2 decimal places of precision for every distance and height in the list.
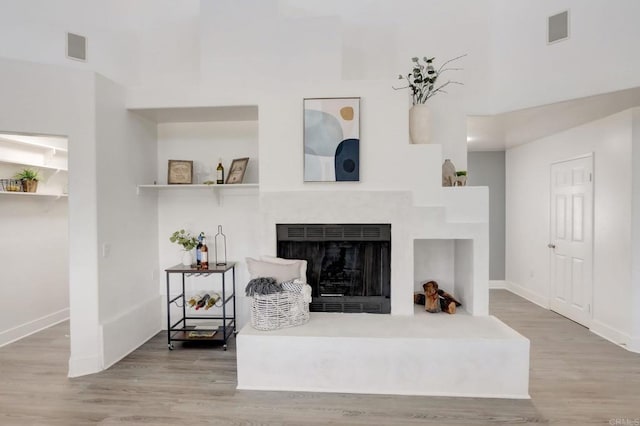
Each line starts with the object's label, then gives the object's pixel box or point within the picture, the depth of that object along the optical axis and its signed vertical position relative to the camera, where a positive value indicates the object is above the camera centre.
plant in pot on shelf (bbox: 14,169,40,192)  3.66 +0.32
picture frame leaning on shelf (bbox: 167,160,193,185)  3.68 +0.39
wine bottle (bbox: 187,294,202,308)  3.56 -0.95
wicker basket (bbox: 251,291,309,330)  2.75 -0.81
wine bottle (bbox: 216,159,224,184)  3.61 +0.38
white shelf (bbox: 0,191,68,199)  3.50 +0.16
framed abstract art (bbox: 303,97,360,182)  3.13 +0.66
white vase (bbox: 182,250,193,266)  3.58 -0.50
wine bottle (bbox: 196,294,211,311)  3.56 -0.95
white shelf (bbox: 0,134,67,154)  3.60 +0.73
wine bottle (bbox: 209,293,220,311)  3.60 -0.96
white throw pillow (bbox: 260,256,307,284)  3.02 -0.46
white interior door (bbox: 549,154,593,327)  3.96 -0.35
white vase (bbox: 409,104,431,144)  3.21 +0.80
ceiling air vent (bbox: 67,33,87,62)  3.32 +1.56
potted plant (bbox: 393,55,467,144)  3.20 +1.05
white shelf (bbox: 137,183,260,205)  3.48 +0.23
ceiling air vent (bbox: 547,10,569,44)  3.12 +1.65
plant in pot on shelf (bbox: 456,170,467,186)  3.25 +0.29
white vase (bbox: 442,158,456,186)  3.26 +0.34
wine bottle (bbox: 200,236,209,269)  3.52 -0.48
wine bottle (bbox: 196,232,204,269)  3.54 -0.43
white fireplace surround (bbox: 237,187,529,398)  2.54 -0.95
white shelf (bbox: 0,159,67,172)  3.59 +0.49
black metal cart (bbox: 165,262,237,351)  3.39 -1.18
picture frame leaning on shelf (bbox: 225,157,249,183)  3.59 +0.41
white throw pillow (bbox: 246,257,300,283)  2.96 -0.52
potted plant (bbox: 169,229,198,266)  3.55 -0.35
